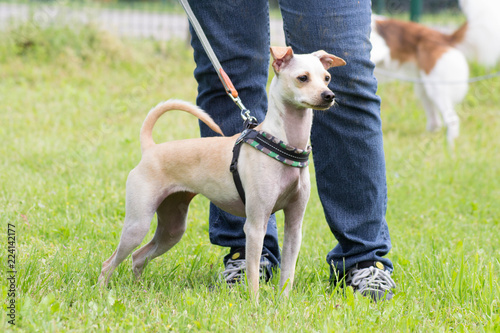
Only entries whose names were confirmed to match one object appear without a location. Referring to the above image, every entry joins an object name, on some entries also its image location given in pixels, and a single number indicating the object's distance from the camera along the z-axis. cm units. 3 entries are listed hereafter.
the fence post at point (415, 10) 1553
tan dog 423
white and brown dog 1236
